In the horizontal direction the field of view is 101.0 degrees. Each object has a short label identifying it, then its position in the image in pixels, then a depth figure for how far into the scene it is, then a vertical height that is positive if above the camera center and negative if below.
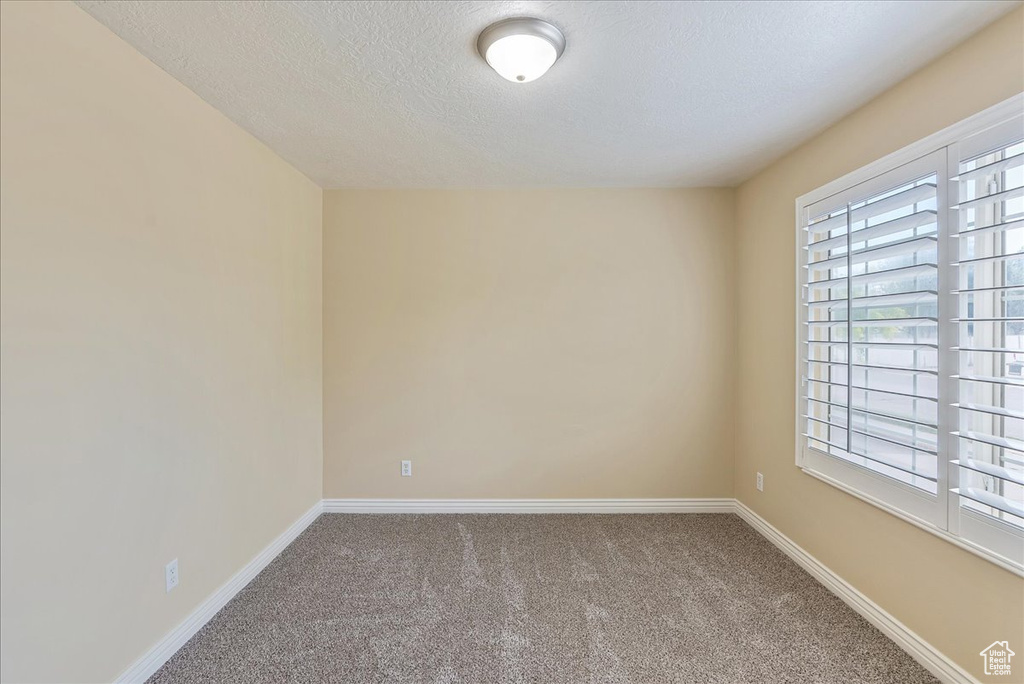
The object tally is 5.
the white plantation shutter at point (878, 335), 1.74 +0.02
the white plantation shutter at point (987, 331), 1.47 +0.03
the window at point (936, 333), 1.50 +0.03
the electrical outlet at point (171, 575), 1.84 -1.05
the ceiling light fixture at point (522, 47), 1.51 +1.07
